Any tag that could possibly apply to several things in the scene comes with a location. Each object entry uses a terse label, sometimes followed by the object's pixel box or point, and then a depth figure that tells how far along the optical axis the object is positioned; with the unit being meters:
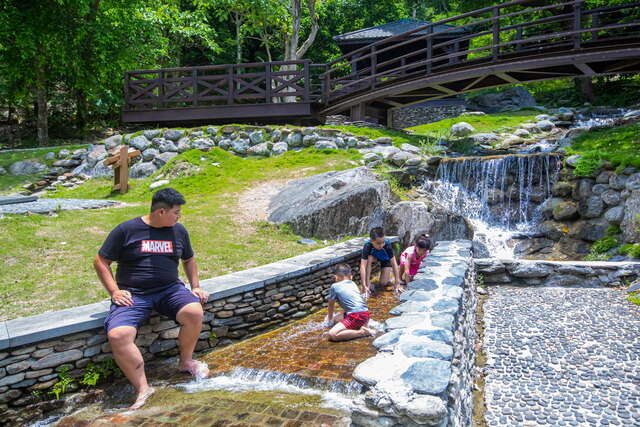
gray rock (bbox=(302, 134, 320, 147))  12.85
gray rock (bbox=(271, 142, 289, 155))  12.83
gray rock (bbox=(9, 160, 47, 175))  12.46
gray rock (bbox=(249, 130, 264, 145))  13.22
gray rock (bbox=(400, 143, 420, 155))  12.02
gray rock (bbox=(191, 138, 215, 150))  12.87
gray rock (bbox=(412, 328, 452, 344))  3.12
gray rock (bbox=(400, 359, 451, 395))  2.45
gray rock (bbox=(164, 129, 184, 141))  13.46
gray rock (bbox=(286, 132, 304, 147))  13.00
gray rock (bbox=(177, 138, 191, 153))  12.98
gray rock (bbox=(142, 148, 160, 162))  12.78
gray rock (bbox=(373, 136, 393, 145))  12.70
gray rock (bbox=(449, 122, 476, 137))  15.09
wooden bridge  11.96
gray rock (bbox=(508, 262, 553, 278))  6.89
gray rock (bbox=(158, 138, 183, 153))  12.97
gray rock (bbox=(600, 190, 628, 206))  8.61
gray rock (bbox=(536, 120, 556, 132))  15.51
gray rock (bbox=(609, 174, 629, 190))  8.57
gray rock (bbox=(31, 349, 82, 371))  3.43
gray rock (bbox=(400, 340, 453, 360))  2.86
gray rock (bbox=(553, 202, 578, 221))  9.15
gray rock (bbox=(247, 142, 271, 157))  12.86
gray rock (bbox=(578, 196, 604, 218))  8.81
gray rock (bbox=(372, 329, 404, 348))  3.14
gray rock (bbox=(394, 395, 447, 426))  2.29
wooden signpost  10.95
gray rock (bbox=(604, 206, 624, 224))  8.34
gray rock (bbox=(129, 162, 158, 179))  12.27
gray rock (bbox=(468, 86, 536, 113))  22.44
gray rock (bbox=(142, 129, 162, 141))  13.55
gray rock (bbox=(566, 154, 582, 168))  9.81
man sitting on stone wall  3.54
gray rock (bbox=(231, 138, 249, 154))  12.97
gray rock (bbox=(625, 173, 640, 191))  8.19
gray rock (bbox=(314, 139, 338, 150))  12.45
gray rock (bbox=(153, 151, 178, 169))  12.54
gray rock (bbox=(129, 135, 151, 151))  13.18
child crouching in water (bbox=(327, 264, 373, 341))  4.55
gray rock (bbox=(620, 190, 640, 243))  7.78
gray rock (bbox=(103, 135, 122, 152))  13.62
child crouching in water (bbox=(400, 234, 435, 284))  6.48
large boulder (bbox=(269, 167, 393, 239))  8.29
